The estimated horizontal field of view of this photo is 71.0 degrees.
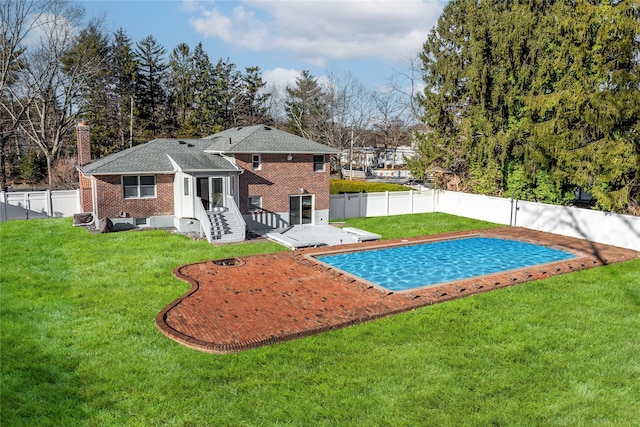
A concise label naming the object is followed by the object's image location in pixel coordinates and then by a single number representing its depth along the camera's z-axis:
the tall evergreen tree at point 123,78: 51.34
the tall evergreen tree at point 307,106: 52.41
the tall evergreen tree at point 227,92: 57.06
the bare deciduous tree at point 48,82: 36.19
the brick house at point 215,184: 21.97
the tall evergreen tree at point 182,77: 55.91
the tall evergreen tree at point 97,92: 44.62
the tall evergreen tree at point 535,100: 20.66
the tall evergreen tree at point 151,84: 54.03
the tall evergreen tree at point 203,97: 53.59
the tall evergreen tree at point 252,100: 58.66
